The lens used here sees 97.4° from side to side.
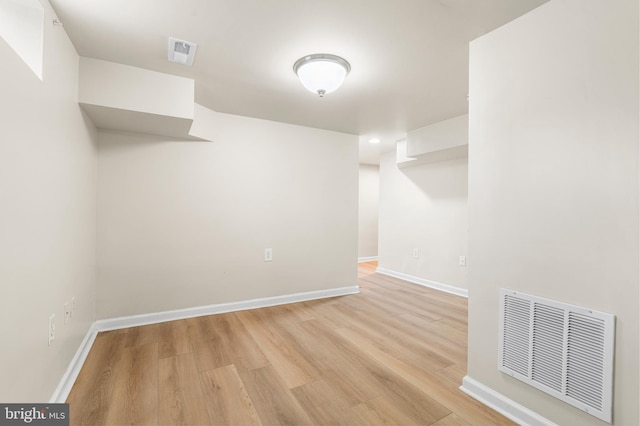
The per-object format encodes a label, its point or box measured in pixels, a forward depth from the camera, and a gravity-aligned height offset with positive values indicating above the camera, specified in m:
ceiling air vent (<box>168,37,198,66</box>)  1.84 +1.08
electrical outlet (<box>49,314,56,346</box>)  1.48 -0.64
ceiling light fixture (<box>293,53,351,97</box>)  1.96 +0.99
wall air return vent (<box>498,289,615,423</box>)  1.18 -0.65
